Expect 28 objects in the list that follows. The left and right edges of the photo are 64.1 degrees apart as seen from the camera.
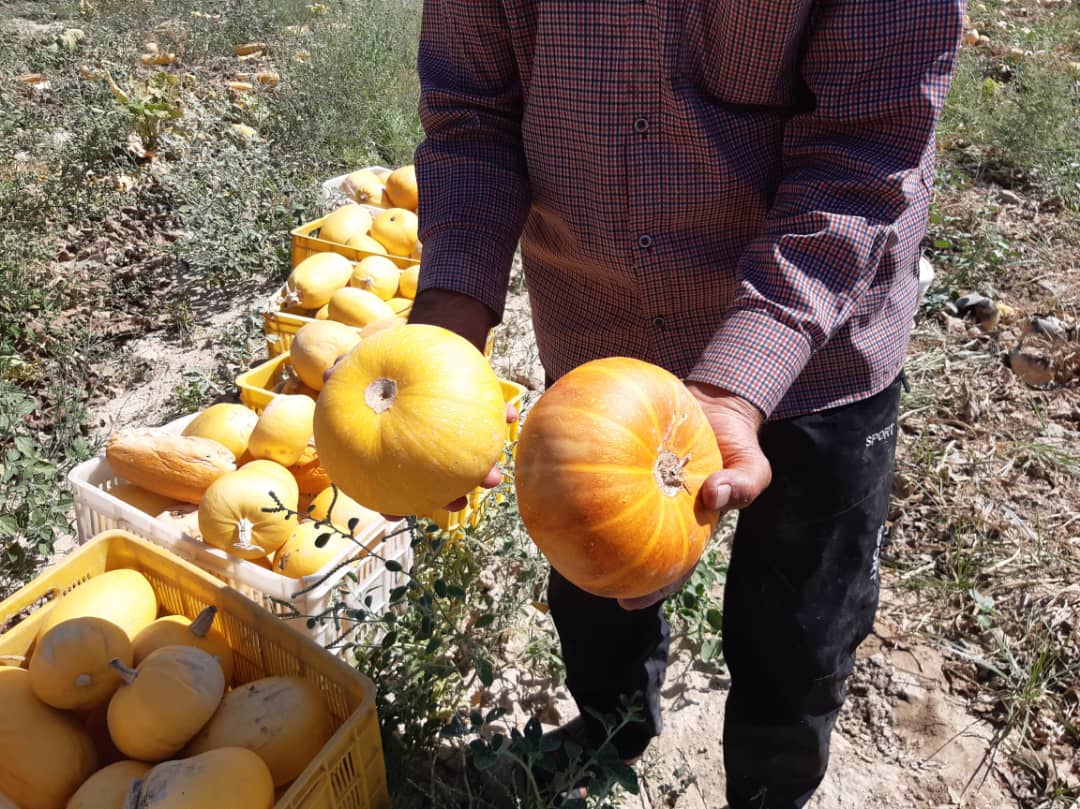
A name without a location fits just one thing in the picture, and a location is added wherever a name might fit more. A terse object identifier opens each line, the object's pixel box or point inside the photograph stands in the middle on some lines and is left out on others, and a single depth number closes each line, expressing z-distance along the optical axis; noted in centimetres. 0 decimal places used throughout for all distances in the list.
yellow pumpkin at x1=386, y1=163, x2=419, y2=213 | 480
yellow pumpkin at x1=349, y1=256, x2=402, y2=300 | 388
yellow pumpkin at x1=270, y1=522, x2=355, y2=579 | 246
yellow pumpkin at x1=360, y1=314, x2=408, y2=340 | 325
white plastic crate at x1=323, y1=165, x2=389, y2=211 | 522
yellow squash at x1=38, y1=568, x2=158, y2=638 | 198
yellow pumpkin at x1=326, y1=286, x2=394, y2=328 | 360
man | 151
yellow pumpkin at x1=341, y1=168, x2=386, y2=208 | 493
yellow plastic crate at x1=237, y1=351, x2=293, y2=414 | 321
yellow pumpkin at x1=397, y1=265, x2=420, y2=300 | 400
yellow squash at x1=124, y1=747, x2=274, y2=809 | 152
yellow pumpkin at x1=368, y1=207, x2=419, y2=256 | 435
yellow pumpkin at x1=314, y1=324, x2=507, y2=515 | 151
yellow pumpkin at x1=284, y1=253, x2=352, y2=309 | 382
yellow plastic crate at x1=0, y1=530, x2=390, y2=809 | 173
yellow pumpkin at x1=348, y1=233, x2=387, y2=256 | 421
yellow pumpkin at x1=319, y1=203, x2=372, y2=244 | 434
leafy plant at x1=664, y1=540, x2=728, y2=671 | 291
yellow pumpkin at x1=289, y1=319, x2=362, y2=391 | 309
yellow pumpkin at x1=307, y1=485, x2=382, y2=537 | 262
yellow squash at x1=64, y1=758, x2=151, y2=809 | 161
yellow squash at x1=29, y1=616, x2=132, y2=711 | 176
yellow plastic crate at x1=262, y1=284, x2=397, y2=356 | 373
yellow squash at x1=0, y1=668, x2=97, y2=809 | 167
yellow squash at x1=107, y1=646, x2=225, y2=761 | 170
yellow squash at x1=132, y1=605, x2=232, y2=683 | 193
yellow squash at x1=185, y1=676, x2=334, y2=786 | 175
